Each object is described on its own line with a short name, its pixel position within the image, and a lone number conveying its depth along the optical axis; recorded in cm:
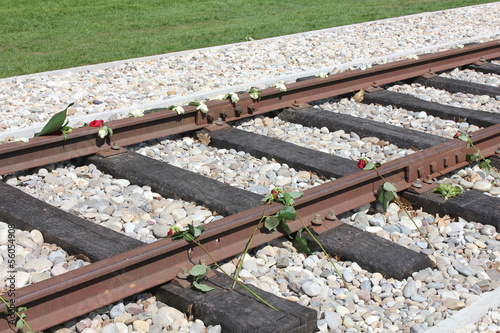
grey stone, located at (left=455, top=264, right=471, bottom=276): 425
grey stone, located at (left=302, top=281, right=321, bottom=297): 400
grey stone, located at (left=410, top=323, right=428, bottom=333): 364
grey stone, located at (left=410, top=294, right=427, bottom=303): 397
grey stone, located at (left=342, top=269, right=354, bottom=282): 420
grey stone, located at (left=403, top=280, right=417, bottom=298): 402
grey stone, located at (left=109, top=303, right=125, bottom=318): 380
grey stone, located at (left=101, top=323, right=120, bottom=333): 363
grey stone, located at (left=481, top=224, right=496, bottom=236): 477
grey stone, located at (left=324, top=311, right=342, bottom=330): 373
